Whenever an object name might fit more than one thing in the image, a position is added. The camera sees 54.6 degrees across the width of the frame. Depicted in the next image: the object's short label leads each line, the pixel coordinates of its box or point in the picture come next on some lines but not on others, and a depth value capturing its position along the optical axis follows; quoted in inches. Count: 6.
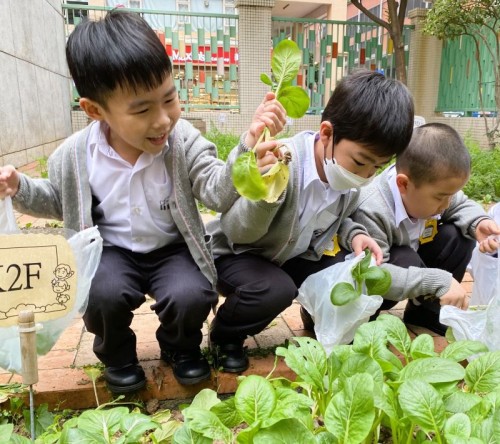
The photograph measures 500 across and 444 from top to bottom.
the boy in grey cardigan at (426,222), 56.6
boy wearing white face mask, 51.4
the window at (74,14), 297.9
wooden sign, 39.0
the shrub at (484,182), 145.3
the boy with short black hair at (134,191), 46.2
